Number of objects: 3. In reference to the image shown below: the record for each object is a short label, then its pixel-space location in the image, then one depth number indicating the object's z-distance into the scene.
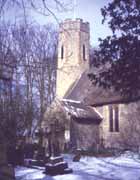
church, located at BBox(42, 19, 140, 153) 29.66
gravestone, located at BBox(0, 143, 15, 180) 8.26
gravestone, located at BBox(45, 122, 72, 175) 16.23
